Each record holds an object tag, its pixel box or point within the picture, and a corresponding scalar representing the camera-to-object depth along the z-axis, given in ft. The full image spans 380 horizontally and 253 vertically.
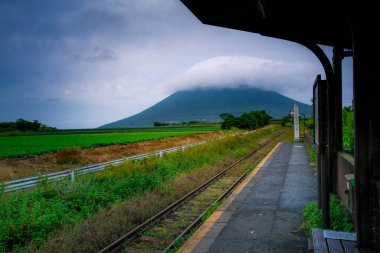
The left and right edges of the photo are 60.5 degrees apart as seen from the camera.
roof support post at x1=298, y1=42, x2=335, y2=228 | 14.87
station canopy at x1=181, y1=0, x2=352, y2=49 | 12.87
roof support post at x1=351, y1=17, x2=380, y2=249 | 10.53
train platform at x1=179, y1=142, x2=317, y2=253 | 18.38
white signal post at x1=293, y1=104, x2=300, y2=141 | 106.52
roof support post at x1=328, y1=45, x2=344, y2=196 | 22.63
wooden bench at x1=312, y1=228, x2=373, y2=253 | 10.70
